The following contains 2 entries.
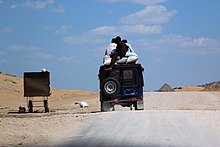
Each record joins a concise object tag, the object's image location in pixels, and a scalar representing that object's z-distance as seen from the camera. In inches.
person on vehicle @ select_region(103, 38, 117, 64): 950.0
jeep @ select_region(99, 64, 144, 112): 939.3
